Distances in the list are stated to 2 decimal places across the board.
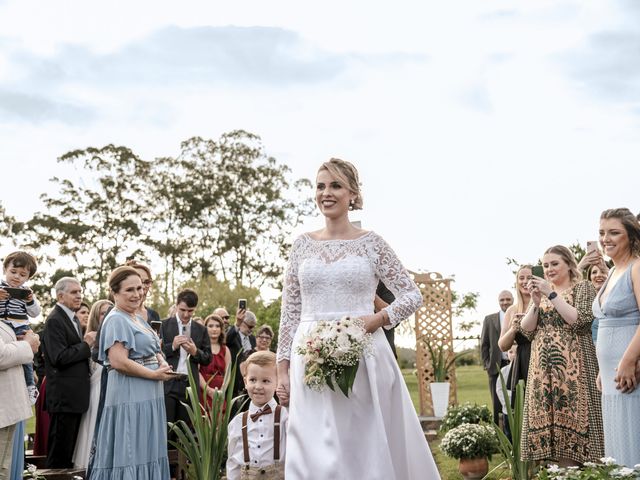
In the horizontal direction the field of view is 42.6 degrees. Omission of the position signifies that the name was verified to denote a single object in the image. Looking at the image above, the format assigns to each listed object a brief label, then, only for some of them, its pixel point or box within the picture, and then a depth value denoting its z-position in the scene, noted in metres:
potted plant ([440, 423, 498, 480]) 8.55
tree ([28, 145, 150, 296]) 34.53
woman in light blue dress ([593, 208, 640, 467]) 4.92
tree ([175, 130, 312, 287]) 35.91
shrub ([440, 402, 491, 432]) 9.68
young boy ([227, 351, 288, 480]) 5.55
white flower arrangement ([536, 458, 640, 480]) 4.36
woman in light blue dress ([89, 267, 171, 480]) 6.11
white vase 15.27
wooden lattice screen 16.92
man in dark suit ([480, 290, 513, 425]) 11.12
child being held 5.77
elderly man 7.79
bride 4.30
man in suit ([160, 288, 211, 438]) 9.04
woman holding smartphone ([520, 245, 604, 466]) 6.28
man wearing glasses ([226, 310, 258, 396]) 10.92
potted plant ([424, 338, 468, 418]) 15.28
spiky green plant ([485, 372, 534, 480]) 6.90
